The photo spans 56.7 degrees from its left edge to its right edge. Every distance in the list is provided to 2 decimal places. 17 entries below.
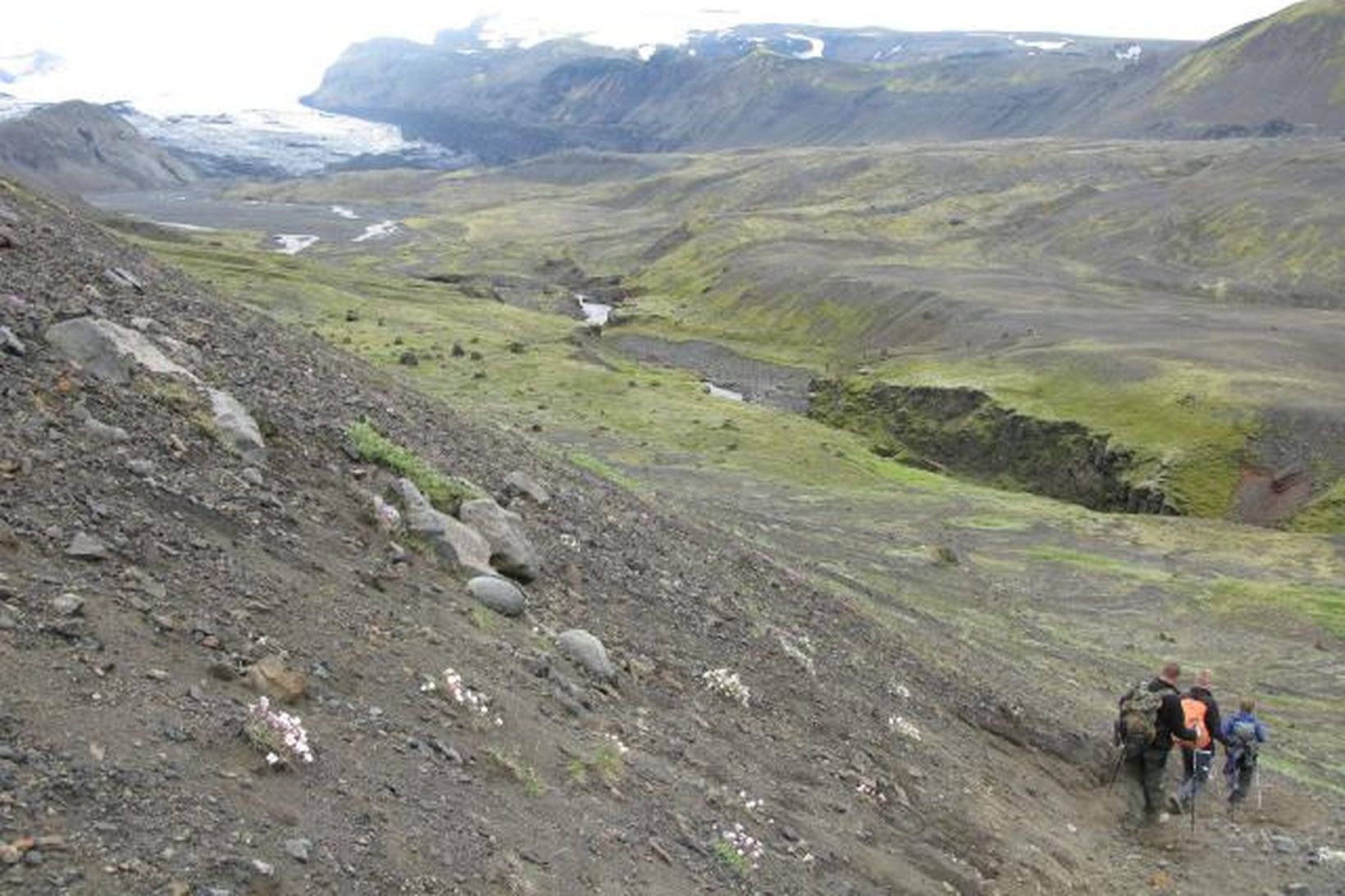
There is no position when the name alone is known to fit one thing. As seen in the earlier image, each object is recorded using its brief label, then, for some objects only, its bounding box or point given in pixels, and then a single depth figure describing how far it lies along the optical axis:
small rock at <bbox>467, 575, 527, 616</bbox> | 16.80
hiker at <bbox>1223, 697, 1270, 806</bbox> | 25.03
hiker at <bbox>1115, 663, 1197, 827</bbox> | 22.08
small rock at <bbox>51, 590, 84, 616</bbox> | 11.09
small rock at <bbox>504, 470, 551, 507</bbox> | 23.22
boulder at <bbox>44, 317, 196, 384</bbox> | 16.09
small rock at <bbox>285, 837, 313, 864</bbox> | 9.79
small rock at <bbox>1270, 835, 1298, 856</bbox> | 24.01
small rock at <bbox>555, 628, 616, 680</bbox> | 16.73
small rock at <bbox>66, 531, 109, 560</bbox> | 12.08
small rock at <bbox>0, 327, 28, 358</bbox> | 14.99
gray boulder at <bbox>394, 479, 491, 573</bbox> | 17.33
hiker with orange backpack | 23.77
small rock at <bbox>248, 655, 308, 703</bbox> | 11.73
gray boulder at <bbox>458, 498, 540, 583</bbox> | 18.53
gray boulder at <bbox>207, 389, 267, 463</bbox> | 16.44
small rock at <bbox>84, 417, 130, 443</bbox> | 14.40
